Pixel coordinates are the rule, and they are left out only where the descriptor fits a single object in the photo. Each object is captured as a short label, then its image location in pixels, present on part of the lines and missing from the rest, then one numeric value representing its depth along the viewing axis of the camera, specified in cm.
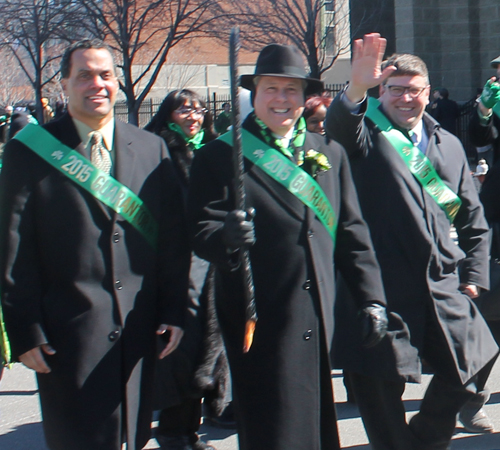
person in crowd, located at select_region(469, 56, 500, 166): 482
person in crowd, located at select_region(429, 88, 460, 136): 1596
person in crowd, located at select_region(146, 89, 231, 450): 441
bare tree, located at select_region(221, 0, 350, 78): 1959
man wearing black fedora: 330
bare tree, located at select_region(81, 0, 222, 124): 1939
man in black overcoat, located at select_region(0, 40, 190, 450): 314
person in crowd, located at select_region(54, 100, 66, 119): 1286
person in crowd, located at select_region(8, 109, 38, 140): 1111
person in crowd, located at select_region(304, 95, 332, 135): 573
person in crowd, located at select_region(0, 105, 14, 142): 1492
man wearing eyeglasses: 380
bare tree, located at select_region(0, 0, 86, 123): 1984
